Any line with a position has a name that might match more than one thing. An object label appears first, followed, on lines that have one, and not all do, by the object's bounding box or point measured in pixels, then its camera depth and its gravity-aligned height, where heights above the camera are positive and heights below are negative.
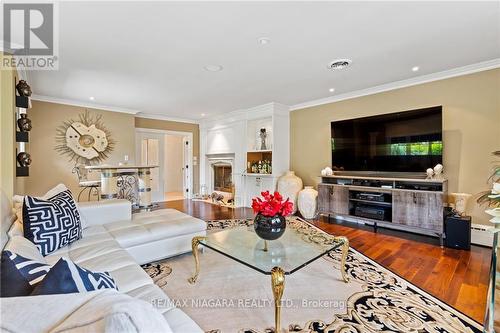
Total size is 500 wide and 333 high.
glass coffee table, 1.64 -0.75
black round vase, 2.07 -0.56
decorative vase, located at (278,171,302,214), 4.93 -0.50
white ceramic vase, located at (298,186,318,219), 4.57 -0.78
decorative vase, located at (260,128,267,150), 5.64 +0.61
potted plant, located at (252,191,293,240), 2.08 -0.47
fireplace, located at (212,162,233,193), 6.54 -0.39
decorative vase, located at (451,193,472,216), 3.12 -0.51
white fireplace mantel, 5.31 +0.53
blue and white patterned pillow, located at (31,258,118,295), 0.73 -0.39
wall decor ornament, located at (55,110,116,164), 4.83 +0.51
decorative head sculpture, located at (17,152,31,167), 2.75 +0.04
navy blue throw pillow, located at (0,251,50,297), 0.81 -0.42
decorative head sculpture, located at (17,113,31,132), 2.75 +0.46
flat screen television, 3.44 +0.36
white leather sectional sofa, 1.28 -0.70
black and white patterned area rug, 1.63 -1.11
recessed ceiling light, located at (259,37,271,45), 2.44 +1.30
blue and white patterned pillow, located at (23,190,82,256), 1.77 -0.48
